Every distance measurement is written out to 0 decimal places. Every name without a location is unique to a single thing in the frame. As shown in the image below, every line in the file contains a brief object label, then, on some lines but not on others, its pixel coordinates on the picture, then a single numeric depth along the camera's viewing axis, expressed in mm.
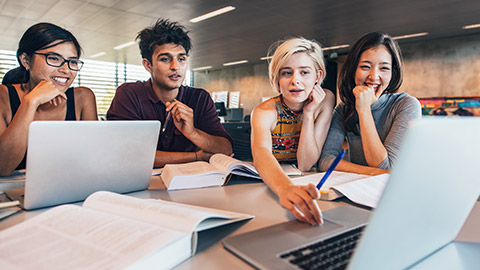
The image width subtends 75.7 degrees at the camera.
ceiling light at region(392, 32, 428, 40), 8102
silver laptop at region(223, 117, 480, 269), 346
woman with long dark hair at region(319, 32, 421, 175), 1495
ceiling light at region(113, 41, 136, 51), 8778
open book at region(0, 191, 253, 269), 485
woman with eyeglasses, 1486
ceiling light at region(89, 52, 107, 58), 9958
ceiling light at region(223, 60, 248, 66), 12400
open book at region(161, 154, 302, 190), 1127
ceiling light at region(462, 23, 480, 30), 7180
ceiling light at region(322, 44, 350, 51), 9195
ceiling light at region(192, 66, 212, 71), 13617
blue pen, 677
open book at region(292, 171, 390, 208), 929
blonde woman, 1495
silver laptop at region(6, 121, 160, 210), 815
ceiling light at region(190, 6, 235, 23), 5898
